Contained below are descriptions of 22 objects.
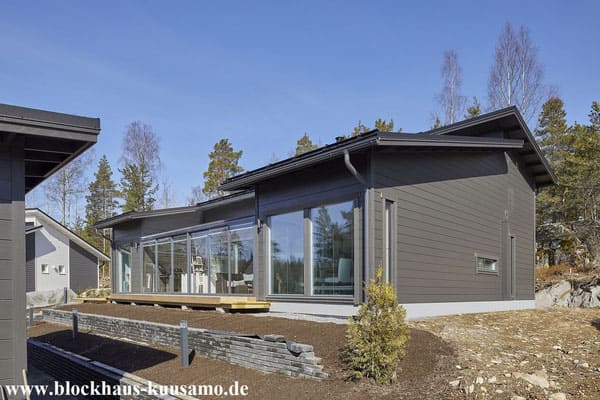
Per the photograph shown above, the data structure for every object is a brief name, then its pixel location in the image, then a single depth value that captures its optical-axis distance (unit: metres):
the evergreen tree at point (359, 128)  30.88
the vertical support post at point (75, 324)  12.51
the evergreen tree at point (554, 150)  22.52
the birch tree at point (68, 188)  38.91
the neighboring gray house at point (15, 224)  4.91
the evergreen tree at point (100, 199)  41.38
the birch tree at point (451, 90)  27.60
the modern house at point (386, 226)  9.74
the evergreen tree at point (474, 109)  26.52
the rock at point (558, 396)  5.31
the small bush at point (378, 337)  6.09
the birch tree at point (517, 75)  24.80
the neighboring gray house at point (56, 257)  28.53
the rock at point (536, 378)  5.70
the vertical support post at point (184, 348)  8.12
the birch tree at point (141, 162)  35.62
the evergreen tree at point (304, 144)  35.38
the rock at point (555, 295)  17.06
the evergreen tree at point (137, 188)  35.19
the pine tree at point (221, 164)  33.72
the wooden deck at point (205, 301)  11.49
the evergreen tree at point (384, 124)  29.84
